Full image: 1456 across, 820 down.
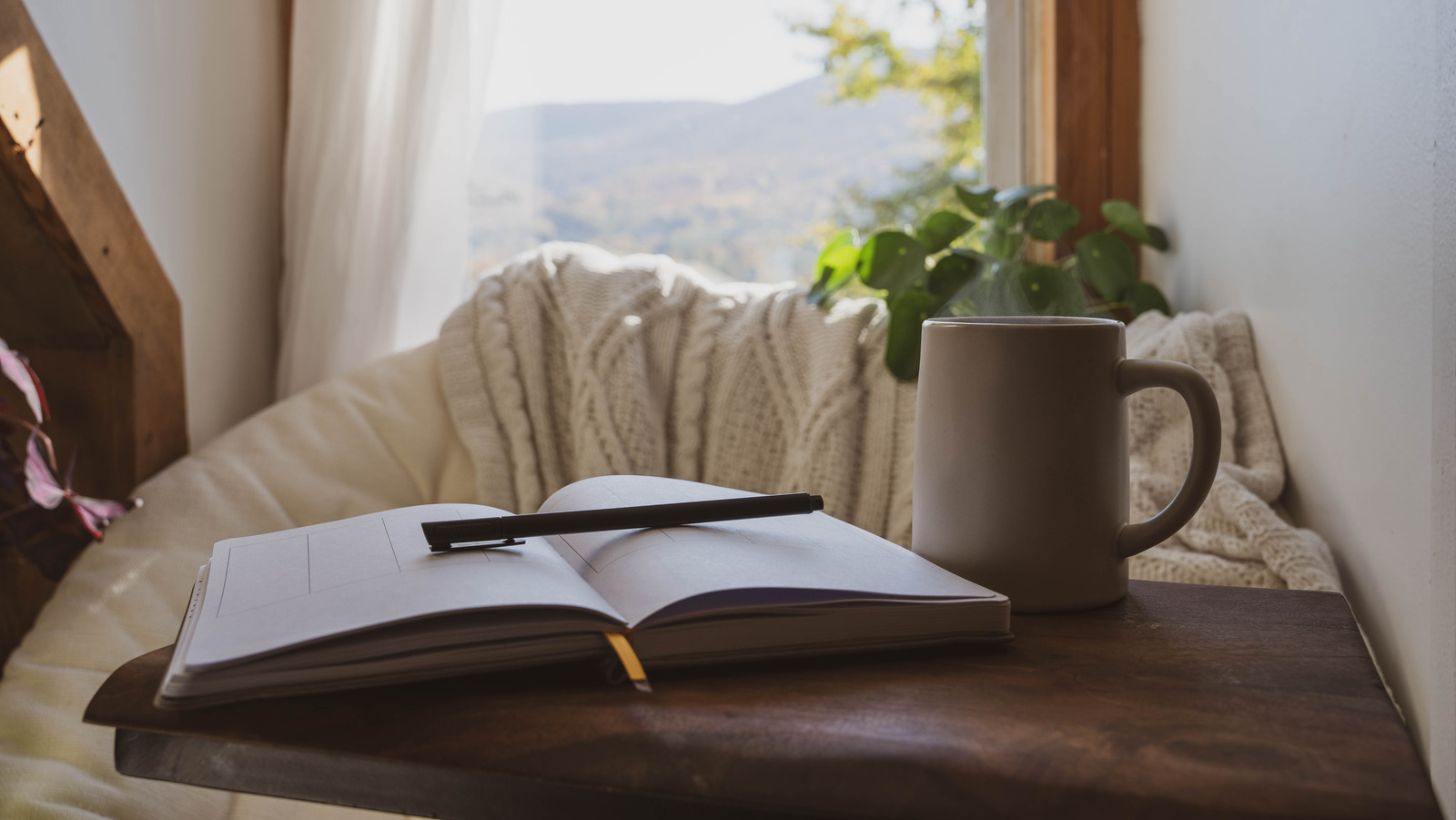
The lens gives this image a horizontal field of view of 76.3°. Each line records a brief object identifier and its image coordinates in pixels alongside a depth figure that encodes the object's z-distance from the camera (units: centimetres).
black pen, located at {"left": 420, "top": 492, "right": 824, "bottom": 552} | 45
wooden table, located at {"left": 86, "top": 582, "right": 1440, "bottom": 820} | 31
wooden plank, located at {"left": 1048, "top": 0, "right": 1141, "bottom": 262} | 146
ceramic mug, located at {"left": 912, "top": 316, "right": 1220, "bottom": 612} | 46
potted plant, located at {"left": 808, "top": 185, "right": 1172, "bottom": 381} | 116
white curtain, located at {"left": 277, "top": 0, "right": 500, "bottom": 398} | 150
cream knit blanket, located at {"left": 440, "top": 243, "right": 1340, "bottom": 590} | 120
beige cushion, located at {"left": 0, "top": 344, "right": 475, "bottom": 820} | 90
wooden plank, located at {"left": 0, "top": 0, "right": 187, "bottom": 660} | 104
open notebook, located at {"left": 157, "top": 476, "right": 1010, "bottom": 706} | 36
